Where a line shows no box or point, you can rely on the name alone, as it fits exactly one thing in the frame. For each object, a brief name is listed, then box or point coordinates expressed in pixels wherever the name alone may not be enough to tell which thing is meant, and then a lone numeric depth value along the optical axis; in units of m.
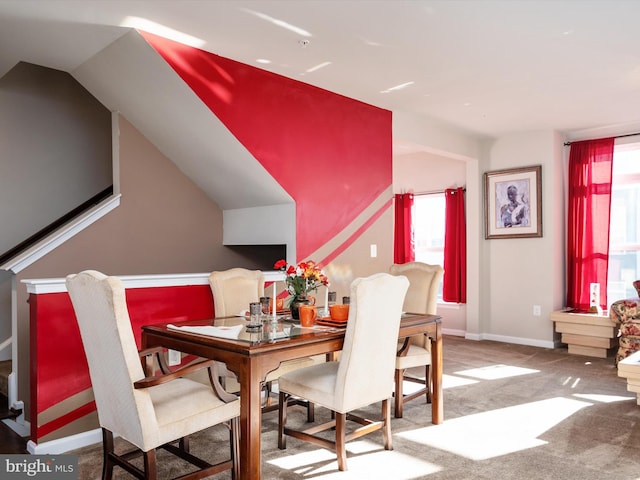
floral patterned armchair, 4.61
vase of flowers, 2.86
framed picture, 5.88
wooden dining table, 2.14
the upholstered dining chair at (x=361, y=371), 2.45
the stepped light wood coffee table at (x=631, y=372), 3.38
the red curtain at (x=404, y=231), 7.02
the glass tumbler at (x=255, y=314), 2.60
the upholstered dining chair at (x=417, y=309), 3.34
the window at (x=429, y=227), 6.96
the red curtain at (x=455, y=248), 6.51
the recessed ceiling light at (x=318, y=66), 3.71
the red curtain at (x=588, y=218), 5.57
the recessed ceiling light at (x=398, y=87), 4.19
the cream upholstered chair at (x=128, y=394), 1.97
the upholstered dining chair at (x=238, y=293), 3.26
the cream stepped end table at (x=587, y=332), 5.15
